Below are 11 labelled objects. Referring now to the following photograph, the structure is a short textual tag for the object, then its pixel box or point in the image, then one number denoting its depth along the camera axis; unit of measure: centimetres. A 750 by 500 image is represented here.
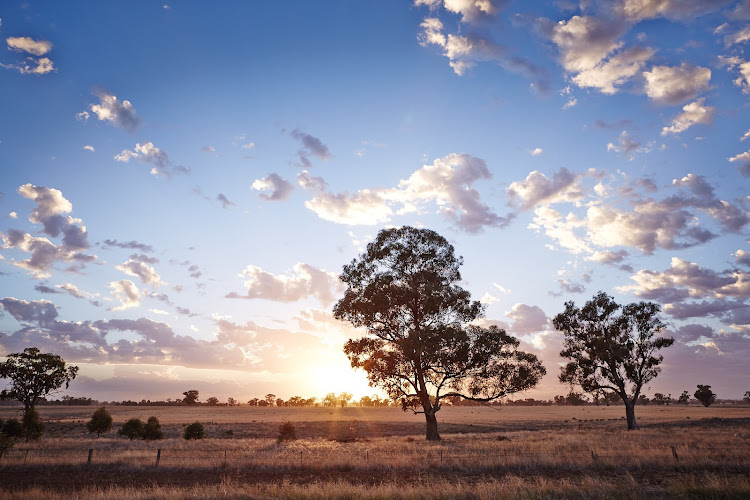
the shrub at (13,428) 4247
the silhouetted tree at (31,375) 4947
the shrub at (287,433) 5070
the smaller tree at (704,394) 12181
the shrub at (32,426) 4356
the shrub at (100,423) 5384
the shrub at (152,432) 5169
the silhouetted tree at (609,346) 4947
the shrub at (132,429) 5031
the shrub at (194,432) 4998
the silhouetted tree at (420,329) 3503
